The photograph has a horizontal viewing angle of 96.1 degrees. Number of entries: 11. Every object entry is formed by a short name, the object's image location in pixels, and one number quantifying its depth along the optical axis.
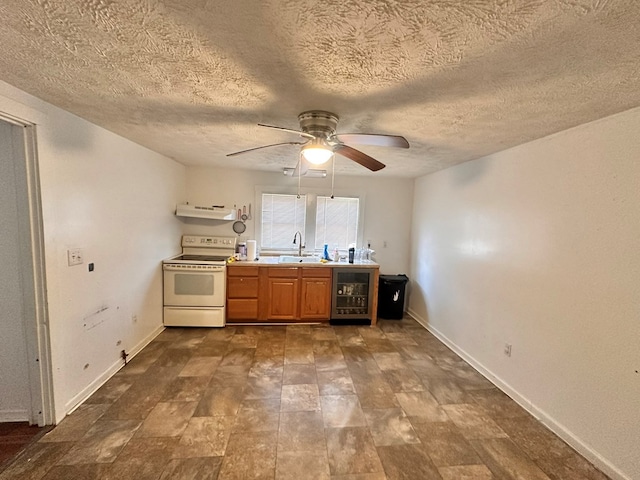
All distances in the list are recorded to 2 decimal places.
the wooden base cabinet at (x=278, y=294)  4.06
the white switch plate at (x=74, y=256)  2.19
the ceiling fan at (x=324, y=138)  1.87
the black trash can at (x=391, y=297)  4.52
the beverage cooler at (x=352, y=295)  4.25
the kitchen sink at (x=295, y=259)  4.38
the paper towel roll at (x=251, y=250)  4.37
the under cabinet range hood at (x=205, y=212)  4.14
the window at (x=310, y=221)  4.74
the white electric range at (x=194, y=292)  3.85
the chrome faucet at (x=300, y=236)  4.77
